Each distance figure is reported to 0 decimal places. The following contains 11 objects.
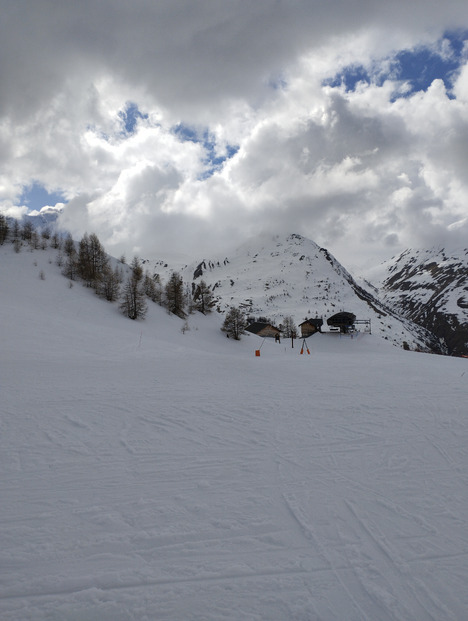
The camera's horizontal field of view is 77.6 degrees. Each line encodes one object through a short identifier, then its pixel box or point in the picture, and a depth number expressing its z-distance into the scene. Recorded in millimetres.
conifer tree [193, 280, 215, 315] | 52188
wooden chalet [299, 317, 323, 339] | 67288
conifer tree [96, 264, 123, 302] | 41688
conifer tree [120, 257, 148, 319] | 38719
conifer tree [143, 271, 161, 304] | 49188
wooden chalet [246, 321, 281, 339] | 69625
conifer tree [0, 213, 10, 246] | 46219
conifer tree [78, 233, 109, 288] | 44875
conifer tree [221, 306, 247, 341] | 43906
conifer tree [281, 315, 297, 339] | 94250
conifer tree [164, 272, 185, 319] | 47688
